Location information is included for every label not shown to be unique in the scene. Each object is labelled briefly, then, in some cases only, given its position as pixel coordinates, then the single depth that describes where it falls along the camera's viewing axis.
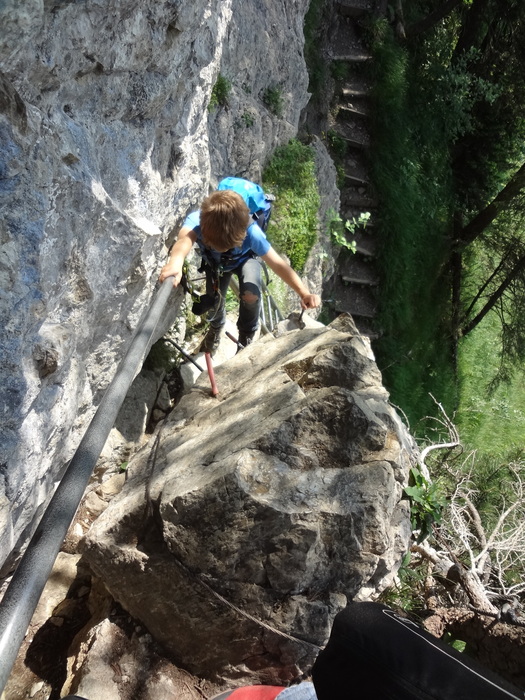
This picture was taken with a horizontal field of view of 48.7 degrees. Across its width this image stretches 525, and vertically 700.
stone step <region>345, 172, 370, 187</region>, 11.05
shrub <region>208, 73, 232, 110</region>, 6.18
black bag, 1.24
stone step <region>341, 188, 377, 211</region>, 11.09
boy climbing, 3.65
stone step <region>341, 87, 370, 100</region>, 11.20
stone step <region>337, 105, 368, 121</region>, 11.14
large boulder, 2.67
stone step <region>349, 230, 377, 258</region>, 11.13
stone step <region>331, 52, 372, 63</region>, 10.98
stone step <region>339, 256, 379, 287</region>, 11.20
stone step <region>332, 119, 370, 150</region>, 11.09
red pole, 3.91
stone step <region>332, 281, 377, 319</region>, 11.30
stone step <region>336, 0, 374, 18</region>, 11.02
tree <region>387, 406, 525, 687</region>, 3.98
